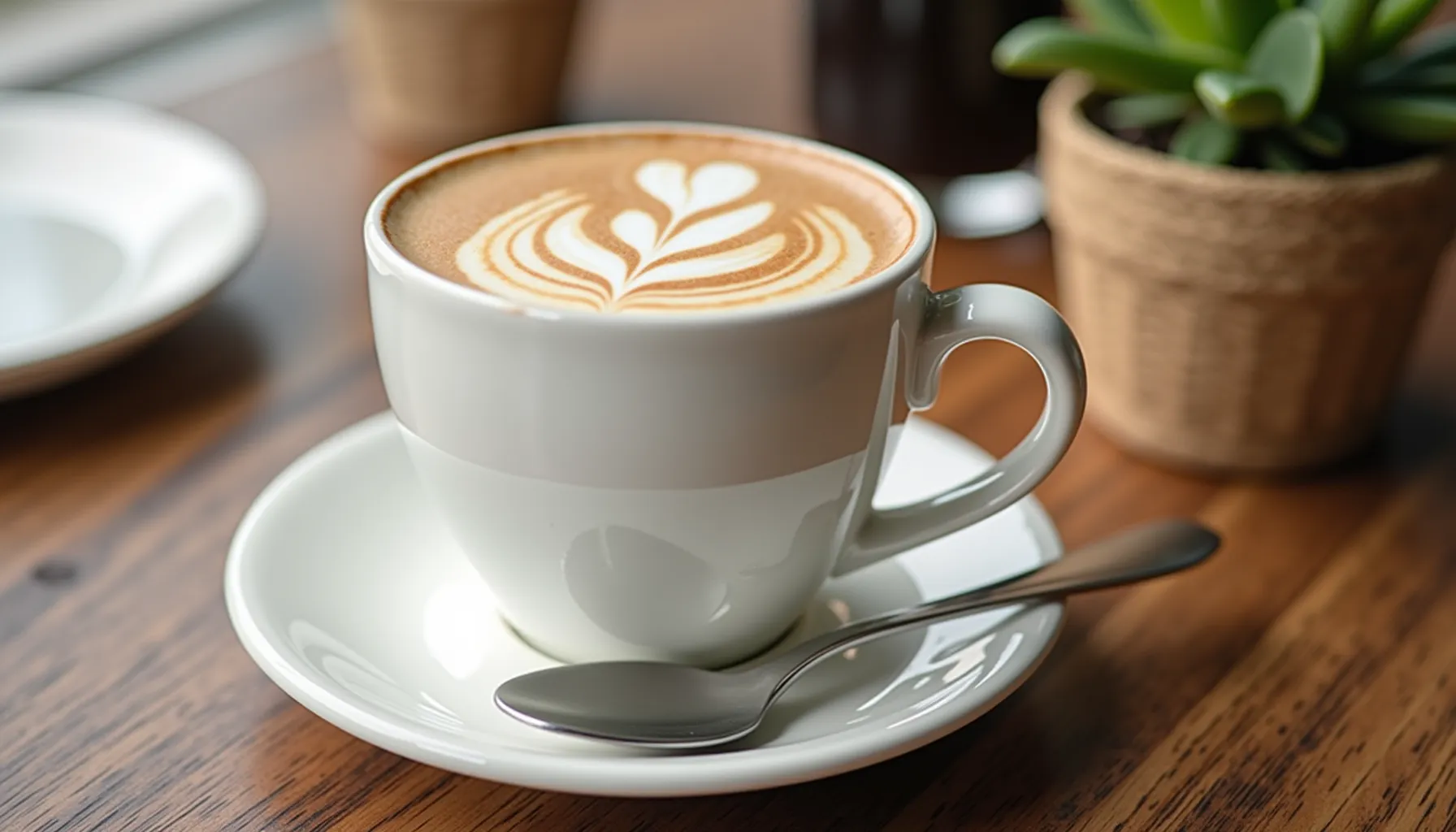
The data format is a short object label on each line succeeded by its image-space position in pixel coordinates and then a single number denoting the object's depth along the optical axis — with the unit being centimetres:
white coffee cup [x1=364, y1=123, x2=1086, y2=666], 48
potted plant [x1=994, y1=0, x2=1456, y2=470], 66
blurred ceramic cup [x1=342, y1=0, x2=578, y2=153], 101
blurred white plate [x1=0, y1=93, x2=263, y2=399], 74
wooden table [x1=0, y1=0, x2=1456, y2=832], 52
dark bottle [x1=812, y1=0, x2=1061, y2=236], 92
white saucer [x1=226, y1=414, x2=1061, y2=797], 46
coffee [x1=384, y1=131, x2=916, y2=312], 52
